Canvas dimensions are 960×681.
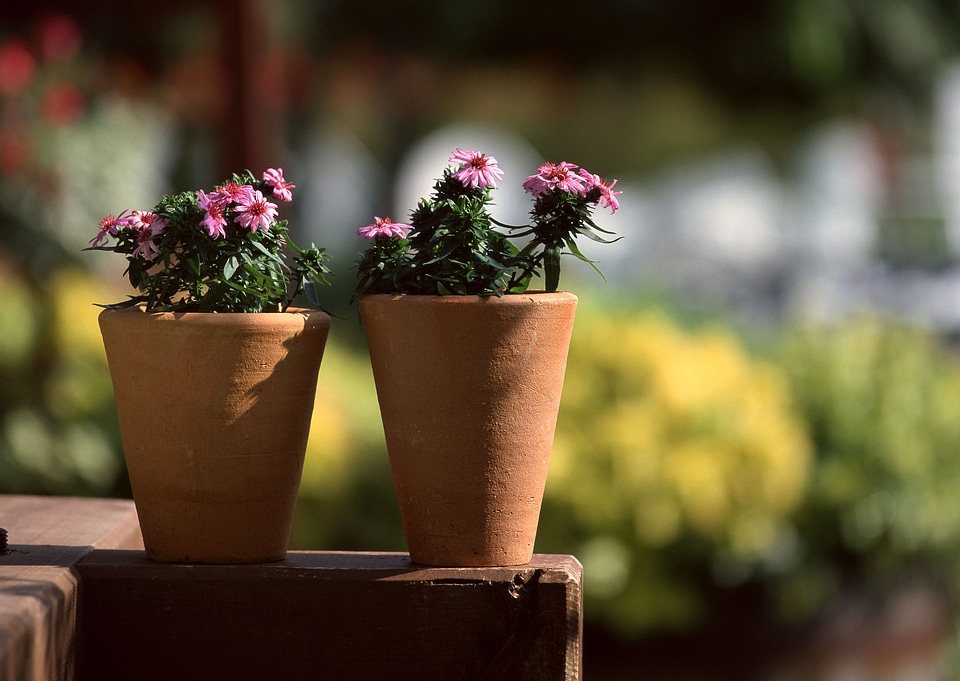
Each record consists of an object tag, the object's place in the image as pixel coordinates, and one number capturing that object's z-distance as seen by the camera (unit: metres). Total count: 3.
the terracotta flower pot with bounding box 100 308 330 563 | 1.96
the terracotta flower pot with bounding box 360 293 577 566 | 1.95
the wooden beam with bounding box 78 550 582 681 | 1.95
